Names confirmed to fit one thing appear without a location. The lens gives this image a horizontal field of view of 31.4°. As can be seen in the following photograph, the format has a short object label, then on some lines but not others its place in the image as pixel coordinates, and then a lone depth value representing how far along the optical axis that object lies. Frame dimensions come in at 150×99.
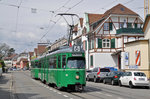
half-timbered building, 47.30
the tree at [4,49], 93.68
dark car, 25.75
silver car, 30.17
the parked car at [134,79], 21.90
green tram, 17.08
